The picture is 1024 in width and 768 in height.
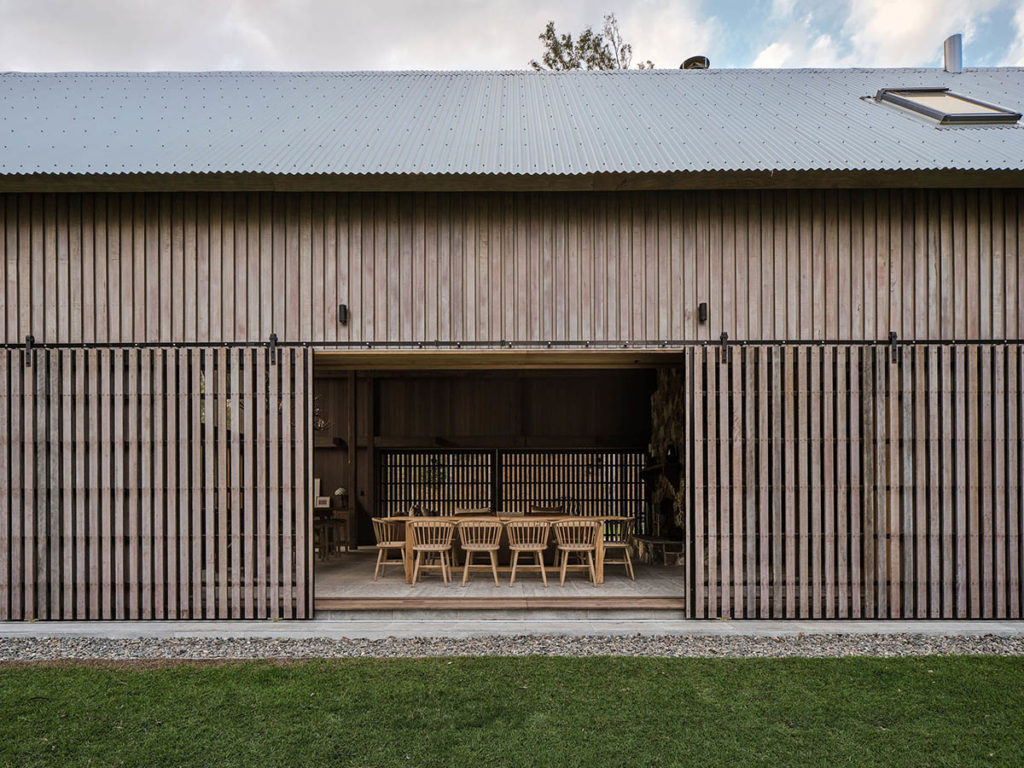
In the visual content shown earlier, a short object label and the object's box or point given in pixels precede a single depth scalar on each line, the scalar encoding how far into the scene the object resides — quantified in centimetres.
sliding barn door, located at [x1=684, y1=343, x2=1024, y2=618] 649
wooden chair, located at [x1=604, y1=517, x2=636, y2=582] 825
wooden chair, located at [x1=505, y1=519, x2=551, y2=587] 769
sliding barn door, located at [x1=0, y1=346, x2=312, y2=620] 648
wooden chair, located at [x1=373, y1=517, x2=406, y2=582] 841
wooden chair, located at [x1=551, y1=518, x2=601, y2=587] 770
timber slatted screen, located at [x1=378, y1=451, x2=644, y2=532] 1175
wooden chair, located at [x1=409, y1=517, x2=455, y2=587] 778
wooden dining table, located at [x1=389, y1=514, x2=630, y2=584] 772
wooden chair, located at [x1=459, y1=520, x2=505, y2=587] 769
